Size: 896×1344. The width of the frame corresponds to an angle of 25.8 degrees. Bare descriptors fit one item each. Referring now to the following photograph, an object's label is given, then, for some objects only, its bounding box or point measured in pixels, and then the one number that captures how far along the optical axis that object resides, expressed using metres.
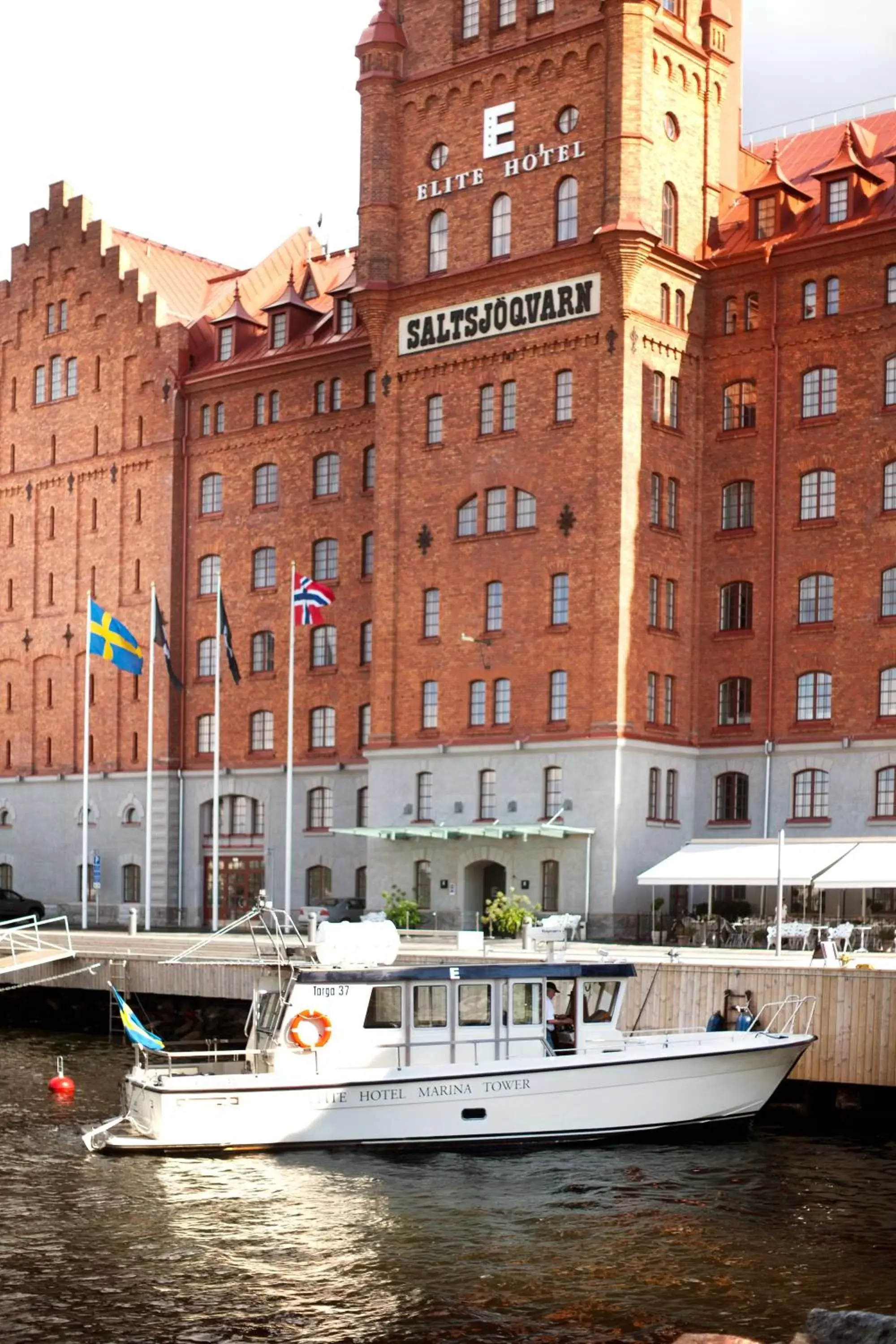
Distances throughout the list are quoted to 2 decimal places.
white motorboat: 34.97
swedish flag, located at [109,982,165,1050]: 35.25
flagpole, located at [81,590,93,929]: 67.69
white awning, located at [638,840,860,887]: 55.00
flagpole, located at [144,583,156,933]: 69.67
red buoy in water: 41.09
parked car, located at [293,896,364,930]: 64.56
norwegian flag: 61.25
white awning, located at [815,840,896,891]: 53.03
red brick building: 60.88
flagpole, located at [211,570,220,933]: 65.19
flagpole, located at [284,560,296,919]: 64.00
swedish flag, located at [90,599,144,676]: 65.00
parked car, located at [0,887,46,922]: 71.50
